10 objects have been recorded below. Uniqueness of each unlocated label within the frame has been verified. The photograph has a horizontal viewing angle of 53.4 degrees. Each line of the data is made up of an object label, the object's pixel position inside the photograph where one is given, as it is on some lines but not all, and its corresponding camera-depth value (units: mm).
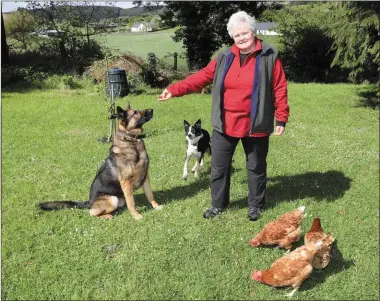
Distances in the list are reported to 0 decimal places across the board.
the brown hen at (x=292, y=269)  4125
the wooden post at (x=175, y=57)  22188
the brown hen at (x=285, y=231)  4824
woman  4977
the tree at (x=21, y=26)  21328
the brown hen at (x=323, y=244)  4457
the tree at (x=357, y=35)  13383
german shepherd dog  5484
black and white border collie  7422
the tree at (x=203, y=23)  22328
